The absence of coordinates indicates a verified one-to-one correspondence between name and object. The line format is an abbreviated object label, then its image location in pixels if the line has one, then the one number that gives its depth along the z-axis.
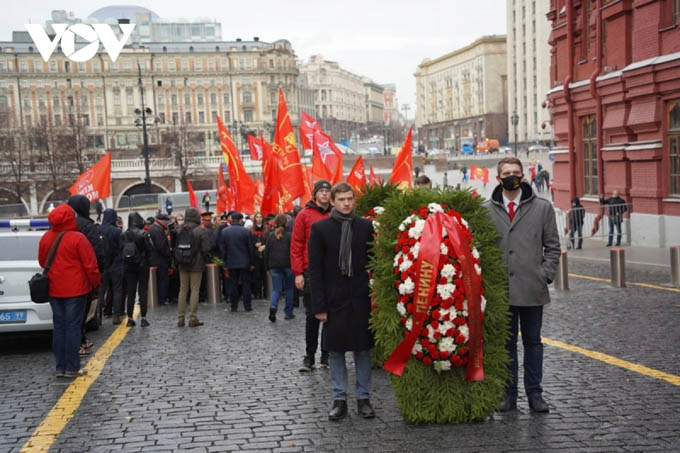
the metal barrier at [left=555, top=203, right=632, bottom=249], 22.33
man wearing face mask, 6.50
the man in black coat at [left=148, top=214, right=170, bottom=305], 14.45
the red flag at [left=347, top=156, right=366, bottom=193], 18.66
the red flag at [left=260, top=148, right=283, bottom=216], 16.94
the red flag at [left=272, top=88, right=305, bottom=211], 17.06
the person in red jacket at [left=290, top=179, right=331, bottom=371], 8.42
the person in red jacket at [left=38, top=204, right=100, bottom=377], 8.52
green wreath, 6.29
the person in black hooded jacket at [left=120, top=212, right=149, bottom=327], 12.44
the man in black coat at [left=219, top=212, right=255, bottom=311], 14.27
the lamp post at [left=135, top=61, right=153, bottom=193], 43.34
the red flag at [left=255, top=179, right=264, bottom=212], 21.56
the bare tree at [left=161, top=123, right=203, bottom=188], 73.00
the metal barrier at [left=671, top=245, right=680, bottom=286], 14.50
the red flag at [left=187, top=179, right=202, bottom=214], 19.73
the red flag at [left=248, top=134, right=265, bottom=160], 25.67
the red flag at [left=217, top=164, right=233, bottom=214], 23.77
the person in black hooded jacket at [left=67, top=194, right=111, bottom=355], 10.88
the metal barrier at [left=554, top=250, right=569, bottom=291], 14.86
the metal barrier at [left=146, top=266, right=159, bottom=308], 15.30
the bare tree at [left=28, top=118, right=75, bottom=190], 66.12
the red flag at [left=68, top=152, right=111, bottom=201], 15.87
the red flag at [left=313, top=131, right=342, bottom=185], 18.56
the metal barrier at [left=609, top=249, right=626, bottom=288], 14.58
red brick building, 20.11
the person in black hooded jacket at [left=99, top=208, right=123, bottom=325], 12.80
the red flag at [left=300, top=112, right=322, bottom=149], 19.50
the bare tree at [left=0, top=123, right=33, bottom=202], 63.44
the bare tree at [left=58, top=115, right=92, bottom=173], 69.99
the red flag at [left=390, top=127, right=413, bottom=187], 17.77
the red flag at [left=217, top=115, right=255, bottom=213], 20.53
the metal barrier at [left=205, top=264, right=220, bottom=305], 15.74
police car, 10.03
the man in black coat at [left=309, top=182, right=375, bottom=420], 6.61
